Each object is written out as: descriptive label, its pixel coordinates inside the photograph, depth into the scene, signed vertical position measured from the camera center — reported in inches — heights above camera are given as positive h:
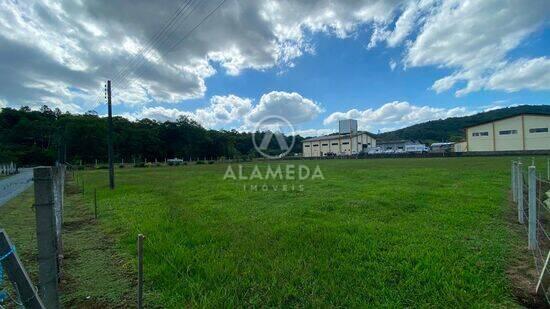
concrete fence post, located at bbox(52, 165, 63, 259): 169.8 -32.2
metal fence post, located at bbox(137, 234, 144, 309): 100.9 -40.0
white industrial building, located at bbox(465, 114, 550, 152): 1637.9 +85.0
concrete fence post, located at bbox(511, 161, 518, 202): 323.4 -45.5
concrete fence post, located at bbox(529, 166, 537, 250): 166.9 -34.2
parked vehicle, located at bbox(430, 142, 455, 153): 2639.0 +31.1
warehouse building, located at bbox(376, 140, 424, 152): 3038.9 +69.4
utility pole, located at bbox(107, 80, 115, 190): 636.6 +90.0
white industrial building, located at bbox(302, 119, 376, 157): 2962.6 +114.7
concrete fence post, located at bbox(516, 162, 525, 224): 233.5 -46.2
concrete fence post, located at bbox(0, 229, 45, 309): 78.0 -31.9
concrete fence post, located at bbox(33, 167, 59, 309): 92.8 -24.2
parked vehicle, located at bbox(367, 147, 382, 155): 2992.1 +19.3
